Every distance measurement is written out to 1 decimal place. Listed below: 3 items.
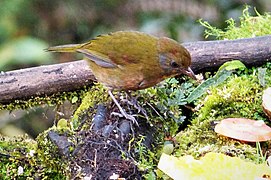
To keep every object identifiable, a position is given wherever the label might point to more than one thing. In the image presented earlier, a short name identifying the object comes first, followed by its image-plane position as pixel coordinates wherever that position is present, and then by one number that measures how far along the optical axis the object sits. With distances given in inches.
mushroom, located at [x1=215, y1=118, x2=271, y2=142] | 260.8
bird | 287.6
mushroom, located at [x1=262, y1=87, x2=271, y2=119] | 279.6
